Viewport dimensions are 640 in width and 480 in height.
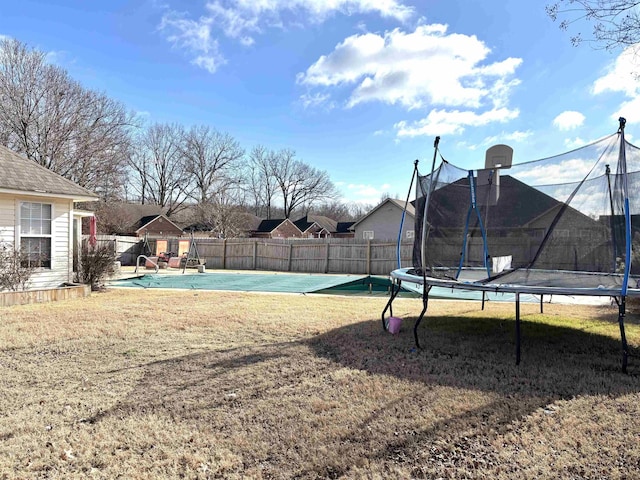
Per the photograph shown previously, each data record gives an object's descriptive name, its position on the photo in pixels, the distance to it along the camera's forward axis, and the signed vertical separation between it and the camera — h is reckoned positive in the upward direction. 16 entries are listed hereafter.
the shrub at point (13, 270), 7.90 -0.53
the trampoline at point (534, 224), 4.27 +0.26
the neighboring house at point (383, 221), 26.47 +1.62
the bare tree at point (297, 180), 48.78 +7.93
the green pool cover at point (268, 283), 11.05 -1.20
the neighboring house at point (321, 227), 44.22 +2.03
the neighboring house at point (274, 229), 40.25 +1.56
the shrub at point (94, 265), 9.80 -0.53
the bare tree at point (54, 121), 20.02 +6.46
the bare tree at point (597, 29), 5.20 +2.85
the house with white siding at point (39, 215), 8.41 +0.64
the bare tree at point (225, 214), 33.03 +2.66
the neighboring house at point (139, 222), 32.06 +1.89
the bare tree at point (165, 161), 41.69 +8.69
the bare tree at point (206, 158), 41.72 +9.07
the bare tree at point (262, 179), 48.94 +8.18
